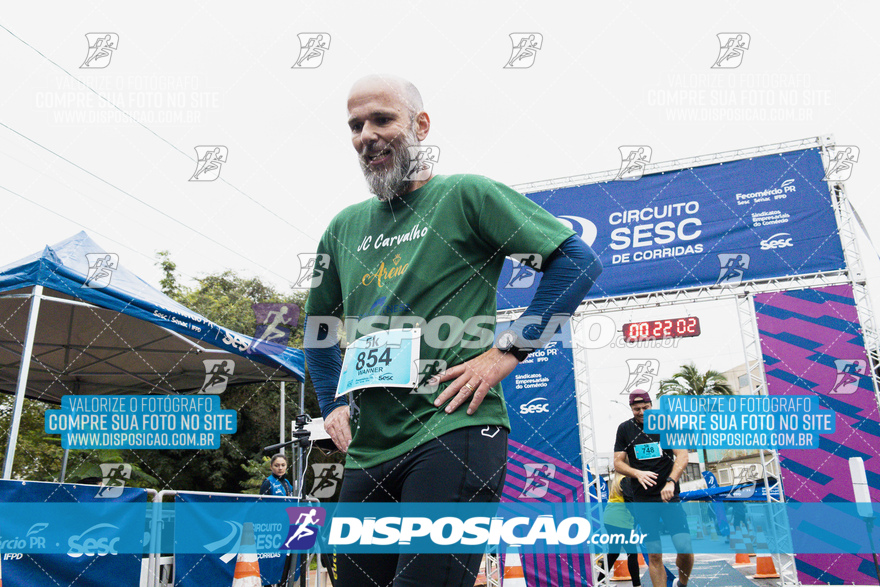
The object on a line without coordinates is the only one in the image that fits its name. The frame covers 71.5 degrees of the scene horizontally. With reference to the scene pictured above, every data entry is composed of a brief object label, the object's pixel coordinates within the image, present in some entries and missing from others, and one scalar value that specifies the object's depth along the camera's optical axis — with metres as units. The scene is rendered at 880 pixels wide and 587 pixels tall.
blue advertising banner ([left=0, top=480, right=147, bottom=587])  3.56
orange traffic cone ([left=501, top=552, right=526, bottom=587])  3.82
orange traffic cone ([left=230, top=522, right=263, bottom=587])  4.77
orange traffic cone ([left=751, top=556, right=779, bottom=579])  7.74
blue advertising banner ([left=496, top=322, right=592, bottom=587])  7.92
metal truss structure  7.58
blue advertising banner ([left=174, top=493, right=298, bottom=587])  4.66
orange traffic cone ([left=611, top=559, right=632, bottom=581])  8.97
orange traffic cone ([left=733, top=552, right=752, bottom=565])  9.65
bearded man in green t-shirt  1.32
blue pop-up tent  4.68
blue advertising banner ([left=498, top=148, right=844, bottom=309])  8.29
